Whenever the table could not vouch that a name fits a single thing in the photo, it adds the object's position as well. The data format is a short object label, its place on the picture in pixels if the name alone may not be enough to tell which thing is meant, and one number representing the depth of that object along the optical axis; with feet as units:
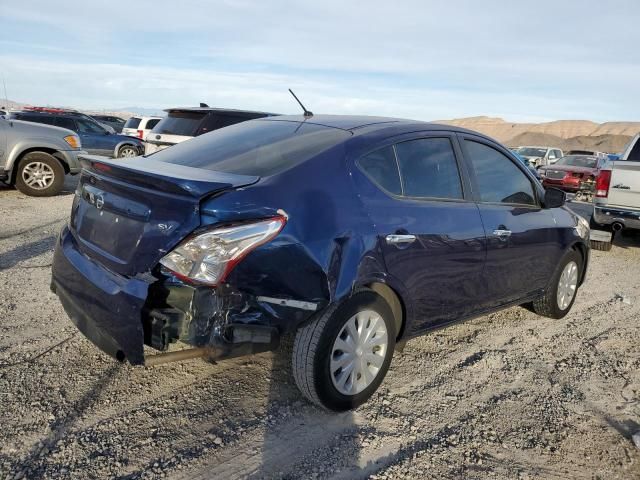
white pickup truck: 26.03
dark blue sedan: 8.49
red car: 54.95
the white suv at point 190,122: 34.14
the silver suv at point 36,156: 31.04
